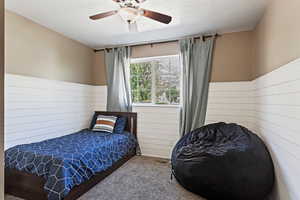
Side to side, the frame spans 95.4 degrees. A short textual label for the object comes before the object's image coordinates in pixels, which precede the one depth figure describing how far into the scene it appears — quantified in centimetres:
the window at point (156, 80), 264
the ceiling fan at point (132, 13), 147
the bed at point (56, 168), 143
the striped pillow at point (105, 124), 261
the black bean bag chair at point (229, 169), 135
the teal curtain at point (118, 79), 278
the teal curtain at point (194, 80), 237
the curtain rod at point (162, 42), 237
